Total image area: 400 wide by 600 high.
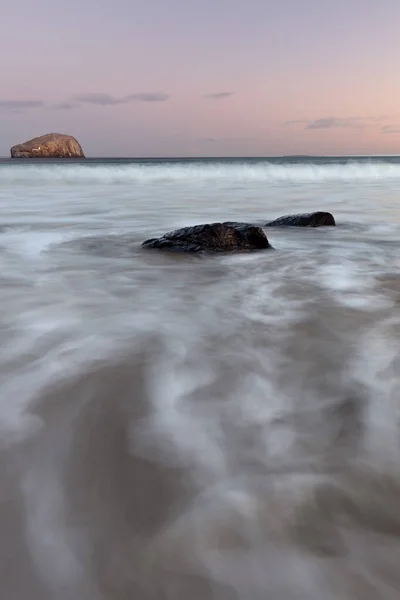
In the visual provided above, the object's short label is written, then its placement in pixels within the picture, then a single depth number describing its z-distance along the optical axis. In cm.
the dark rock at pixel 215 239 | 623
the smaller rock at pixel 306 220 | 866
